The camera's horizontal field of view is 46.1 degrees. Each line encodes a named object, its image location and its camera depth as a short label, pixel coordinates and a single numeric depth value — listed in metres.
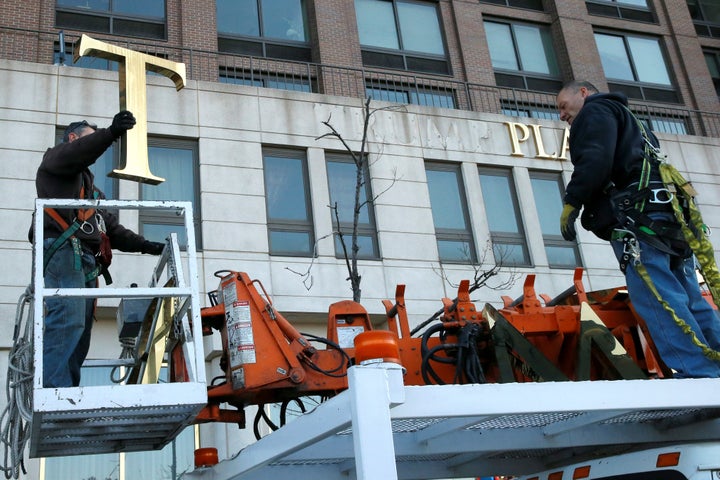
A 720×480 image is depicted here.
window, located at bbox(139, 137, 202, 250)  15.05
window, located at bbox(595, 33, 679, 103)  23.05
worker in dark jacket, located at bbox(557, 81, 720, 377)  4.66
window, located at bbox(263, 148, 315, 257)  15.52
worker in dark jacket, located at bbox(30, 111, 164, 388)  4.57
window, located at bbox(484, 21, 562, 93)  21.84
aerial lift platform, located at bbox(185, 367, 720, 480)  3.09
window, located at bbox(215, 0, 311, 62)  19.31
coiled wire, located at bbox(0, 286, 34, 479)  4.35
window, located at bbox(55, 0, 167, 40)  17.98
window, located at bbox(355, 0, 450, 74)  20.39
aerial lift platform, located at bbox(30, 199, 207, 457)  3.90
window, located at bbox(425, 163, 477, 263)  16.69
